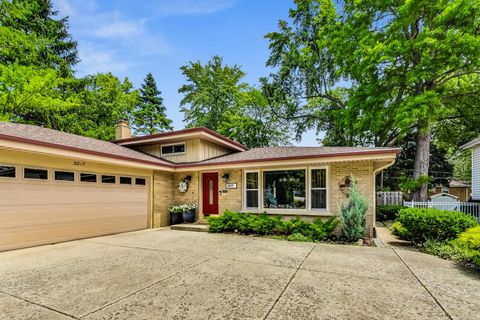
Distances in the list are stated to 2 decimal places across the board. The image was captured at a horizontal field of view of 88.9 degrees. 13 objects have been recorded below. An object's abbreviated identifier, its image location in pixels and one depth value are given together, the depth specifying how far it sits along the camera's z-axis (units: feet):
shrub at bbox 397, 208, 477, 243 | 21.50
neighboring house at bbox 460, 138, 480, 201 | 42.06
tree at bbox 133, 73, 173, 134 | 93.76
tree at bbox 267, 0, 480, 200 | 42.68
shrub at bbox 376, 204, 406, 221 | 44.52
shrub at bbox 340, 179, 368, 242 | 24.86
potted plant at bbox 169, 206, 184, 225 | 36.37
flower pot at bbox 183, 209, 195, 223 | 35.61
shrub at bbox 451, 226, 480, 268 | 16.23
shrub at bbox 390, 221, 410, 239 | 25.42
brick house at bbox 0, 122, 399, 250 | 22.04
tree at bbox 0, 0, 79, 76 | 47.09
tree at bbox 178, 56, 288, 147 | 81.20
